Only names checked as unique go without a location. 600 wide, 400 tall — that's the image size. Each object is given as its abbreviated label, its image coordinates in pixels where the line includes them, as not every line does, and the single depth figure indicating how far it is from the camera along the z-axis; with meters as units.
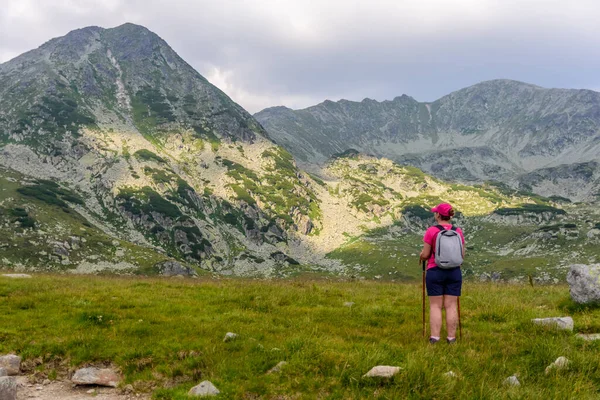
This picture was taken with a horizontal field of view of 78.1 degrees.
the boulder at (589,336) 9.38
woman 9.55
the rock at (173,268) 152.38
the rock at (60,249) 142.62
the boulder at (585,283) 13.16
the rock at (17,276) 22.57
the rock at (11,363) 9.32
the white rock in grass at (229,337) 10.31
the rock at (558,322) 10.30
